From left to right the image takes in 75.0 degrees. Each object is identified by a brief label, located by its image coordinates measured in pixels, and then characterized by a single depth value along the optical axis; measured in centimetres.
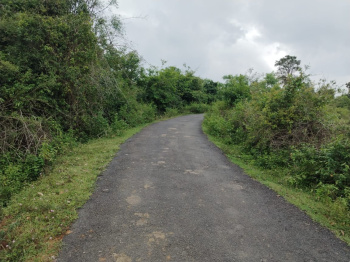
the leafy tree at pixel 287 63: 4325
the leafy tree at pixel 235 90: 1761
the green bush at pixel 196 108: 3107
